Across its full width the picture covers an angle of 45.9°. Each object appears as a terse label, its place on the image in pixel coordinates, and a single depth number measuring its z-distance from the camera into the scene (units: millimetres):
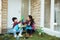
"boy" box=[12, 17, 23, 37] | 3029
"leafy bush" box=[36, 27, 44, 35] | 3164
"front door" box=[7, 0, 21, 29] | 3950
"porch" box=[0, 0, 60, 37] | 3126
